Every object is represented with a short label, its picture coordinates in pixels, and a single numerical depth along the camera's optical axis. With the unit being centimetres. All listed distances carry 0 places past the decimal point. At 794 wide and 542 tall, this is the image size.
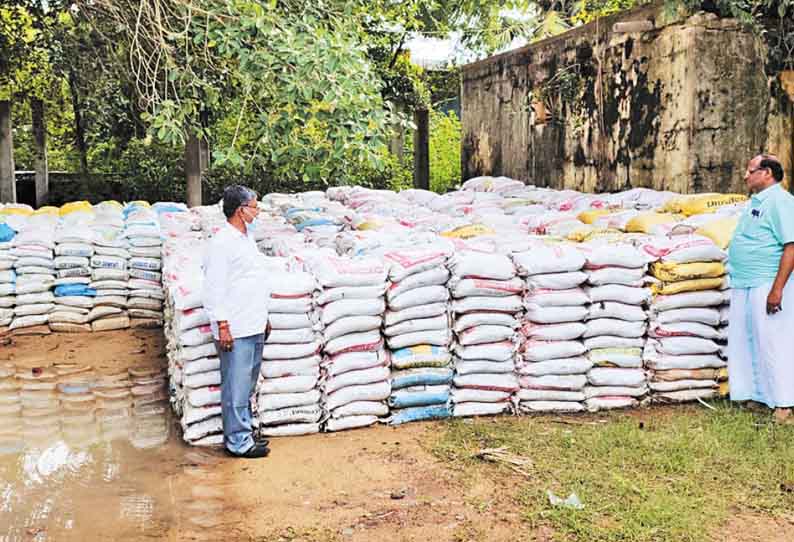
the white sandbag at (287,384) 489
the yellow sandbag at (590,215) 728
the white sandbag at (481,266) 521
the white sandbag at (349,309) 501
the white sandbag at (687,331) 544
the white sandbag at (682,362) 544
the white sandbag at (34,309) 777
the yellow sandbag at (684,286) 544
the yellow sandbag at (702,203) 670
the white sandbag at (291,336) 489
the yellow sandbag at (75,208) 924
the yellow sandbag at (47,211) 912
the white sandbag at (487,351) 522
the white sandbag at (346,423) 505
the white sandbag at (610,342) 538
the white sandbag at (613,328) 537
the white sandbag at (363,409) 505
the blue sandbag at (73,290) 790
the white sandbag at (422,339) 516
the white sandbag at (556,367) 530
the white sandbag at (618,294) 537
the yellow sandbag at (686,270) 544
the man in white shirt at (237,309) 452
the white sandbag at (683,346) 545
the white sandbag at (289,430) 493
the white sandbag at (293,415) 491
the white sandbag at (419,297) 514
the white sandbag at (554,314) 527
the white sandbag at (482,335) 521
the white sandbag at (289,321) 488
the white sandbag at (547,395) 532
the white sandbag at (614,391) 541
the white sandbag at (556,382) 531
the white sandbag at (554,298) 529
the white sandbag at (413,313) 516
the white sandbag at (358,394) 504
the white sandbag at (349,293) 501
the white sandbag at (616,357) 538
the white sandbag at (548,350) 528
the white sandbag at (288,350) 488
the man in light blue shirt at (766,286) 500
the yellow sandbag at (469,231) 651
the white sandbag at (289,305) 488
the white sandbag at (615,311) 538
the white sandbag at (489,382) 524
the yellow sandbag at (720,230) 565
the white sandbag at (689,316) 545
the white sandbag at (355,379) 503
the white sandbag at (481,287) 521
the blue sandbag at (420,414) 518
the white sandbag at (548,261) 530
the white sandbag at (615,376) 538
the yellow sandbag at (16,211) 898
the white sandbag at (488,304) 524
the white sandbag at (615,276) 538
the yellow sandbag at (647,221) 634
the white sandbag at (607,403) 541
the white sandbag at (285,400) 490
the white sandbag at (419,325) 516
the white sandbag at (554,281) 530
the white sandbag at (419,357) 516
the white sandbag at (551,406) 534
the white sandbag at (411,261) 516
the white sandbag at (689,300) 544
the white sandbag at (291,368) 490
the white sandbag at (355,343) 500
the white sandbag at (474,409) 526
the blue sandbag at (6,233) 780
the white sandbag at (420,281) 516
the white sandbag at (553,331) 529
